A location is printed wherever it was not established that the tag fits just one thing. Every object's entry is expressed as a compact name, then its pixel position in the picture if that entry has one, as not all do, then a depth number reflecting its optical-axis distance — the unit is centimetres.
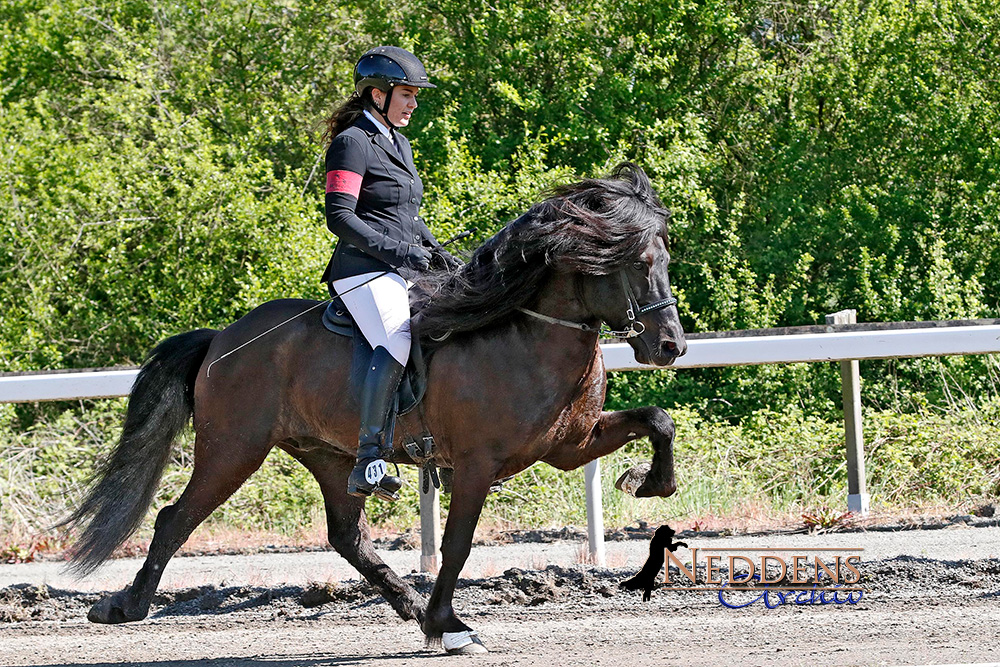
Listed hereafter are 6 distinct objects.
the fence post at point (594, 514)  1464
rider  1141
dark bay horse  1100
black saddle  1157
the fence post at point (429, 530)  1503
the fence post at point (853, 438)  1631
